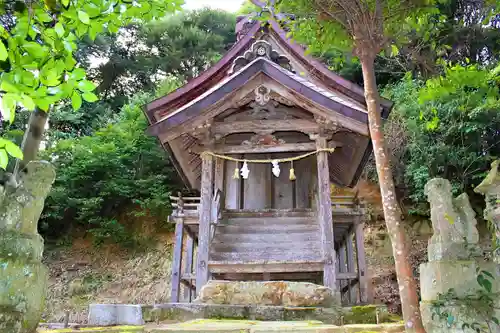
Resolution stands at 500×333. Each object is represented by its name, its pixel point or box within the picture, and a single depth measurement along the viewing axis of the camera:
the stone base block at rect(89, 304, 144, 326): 4.61
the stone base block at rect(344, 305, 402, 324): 5.13
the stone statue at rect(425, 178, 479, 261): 3.40
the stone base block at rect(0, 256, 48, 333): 3.03
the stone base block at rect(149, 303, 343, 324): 4.92
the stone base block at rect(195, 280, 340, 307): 5.53
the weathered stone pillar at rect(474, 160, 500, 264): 3.83
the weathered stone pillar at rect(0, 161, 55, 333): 3.06
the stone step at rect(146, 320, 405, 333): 3.43
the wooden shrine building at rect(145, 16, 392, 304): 7.87
